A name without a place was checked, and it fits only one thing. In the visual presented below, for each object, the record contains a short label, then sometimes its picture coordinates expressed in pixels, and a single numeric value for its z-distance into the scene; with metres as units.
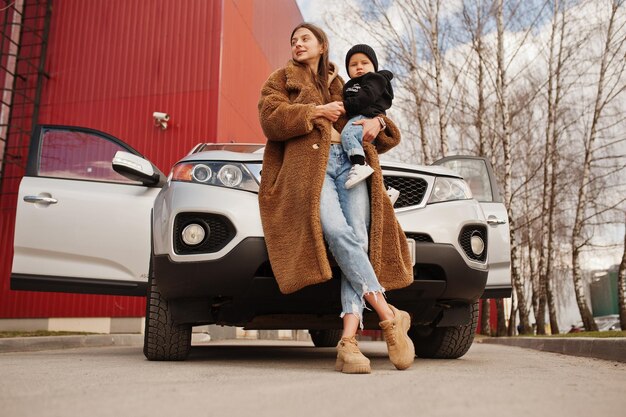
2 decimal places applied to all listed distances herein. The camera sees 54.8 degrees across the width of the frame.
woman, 2.83
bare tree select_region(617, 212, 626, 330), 11.09
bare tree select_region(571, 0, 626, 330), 12.94
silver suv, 2.97
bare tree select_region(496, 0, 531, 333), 12.73
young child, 2.99
